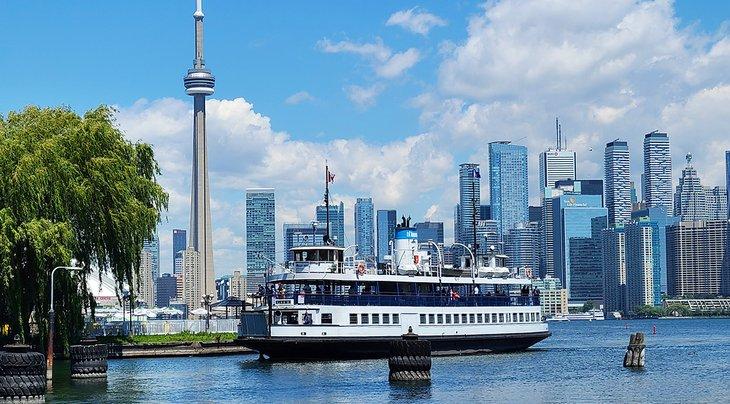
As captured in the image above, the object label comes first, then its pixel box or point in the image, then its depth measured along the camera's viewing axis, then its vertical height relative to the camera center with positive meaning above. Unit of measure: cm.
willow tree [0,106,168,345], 6444 +477
